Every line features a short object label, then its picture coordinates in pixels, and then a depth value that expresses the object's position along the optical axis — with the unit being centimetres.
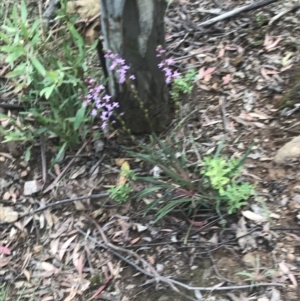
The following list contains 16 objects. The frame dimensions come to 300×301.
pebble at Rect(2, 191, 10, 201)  201
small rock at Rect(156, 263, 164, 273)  170
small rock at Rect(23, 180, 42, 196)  199
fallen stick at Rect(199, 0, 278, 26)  226
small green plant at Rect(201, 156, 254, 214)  167
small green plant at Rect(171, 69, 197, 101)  200
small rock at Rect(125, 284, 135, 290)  169
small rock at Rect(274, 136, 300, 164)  178
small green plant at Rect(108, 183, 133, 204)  183
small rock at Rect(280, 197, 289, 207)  172
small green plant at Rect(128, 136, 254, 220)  169
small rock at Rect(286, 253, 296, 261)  160
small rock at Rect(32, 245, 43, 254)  186
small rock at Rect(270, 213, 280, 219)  170
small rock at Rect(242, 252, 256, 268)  162
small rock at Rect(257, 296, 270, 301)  154
